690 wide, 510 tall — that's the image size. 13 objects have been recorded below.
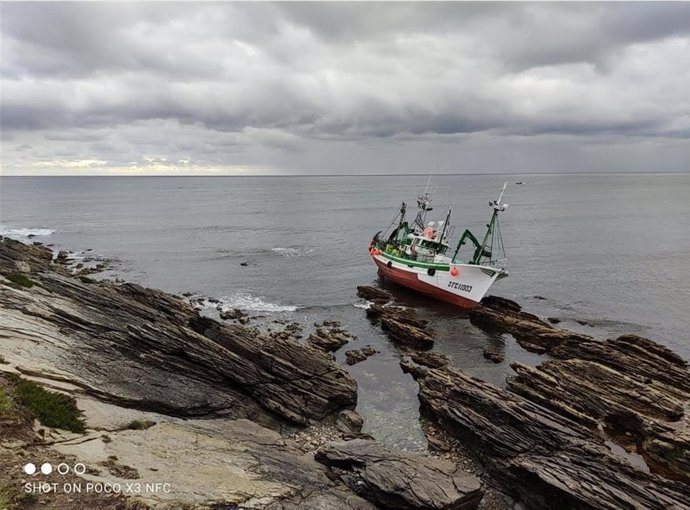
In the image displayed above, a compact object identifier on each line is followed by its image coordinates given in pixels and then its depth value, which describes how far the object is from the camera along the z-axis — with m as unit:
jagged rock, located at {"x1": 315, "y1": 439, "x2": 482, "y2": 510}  17.64
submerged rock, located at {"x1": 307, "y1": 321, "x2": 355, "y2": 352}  38.97
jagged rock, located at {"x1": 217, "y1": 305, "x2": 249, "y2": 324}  45.84
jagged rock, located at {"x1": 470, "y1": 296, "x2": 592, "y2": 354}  38.84
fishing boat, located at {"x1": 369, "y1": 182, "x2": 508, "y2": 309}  49.34
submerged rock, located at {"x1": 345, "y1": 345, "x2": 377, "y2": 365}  36.32
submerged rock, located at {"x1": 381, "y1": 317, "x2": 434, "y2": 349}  39.81
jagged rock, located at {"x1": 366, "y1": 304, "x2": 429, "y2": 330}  44.16
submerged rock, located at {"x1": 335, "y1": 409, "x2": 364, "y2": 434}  26.03
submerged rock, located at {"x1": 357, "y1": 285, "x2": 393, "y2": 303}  54.16
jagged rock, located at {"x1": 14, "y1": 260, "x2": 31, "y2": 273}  38.84
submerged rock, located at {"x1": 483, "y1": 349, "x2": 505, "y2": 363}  37.06
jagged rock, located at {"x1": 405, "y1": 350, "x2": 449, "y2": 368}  35.61
